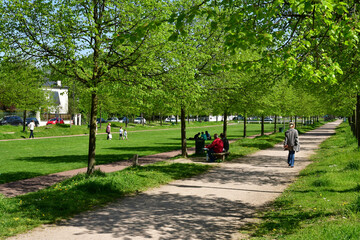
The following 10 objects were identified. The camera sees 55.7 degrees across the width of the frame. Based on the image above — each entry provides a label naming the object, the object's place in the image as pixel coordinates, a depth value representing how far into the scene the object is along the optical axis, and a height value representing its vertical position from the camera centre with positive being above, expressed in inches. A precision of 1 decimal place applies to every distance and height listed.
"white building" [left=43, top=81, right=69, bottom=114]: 2895.7 +141.0
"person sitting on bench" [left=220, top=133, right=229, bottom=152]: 731.4 -50.1
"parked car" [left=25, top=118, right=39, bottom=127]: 2146.7 -17.6
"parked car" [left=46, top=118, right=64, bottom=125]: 2330.2 -18.4
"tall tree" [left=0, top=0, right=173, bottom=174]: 403.9 +101.4
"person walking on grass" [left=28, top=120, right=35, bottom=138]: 1393.5 -31.8
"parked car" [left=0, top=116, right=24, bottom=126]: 2028.8 -11.1
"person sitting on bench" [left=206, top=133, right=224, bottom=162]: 678.5 -58.4
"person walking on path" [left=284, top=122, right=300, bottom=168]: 593.3 -41.9
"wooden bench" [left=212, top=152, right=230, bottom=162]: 673.4 -73.7
